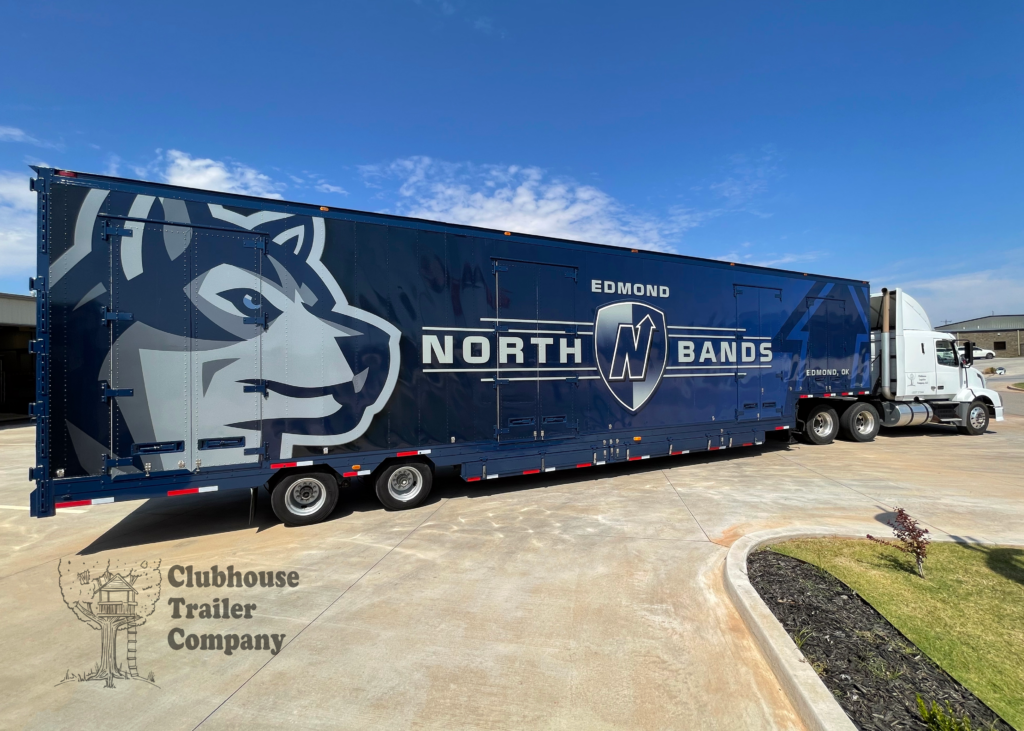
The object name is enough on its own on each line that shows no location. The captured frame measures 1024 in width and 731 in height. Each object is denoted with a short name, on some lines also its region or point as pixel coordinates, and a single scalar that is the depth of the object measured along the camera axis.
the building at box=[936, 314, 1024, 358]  65.06
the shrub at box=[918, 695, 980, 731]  2.57
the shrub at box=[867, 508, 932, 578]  4.64
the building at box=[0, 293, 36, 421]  21.69
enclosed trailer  5.51
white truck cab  13.03
